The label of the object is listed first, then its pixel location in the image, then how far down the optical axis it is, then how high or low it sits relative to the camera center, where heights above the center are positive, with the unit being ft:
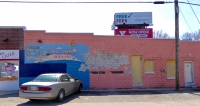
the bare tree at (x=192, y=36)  144.07 +15.56
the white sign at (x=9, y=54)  53.78 +0.82
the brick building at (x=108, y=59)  54.75 -0.49
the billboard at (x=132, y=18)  94.32 +17.58
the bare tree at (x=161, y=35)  153.81 +16.39
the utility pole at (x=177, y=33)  50.14 +5.76
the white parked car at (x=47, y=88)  33.71 -5.02
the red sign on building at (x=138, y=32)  91.91 +11.05
